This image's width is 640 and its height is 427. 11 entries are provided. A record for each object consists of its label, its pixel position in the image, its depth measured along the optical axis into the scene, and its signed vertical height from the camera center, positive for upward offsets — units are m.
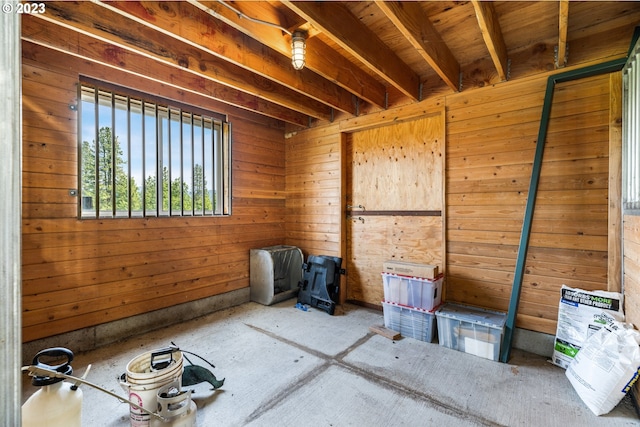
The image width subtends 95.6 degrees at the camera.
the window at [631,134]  1.78 +0.49
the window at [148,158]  2.57 +0.56
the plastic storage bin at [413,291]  2.63 -0.75
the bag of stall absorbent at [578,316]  1.97 -0.74
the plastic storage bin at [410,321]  2.62 -1.03
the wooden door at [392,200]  3.02 +0.14
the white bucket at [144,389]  1.43 -0.88
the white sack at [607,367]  1.62 -0.91
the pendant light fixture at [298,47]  1.97 +1.12
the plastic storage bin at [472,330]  2.28 -0.97
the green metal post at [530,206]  2.27 +0.04
